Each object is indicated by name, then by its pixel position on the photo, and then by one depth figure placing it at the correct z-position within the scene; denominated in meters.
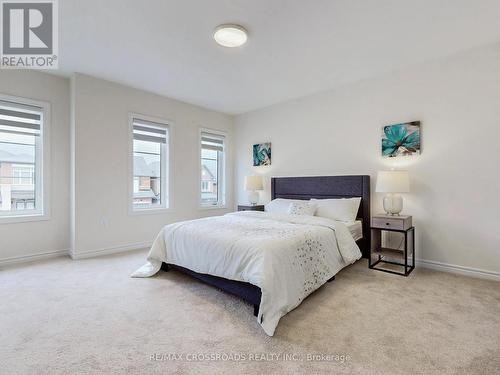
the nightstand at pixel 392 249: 2.96
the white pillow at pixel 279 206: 3.97
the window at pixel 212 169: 5.19
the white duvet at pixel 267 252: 1.95
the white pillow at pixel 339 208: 3.44
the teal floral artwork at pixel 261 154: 4.92
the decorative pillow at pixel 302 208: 3.58
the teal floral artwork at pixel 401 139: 3.26
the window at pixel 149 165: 4.25
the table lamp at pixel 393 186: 3.05
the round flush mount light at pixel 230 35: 2.45
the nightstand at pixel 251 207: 4.63
